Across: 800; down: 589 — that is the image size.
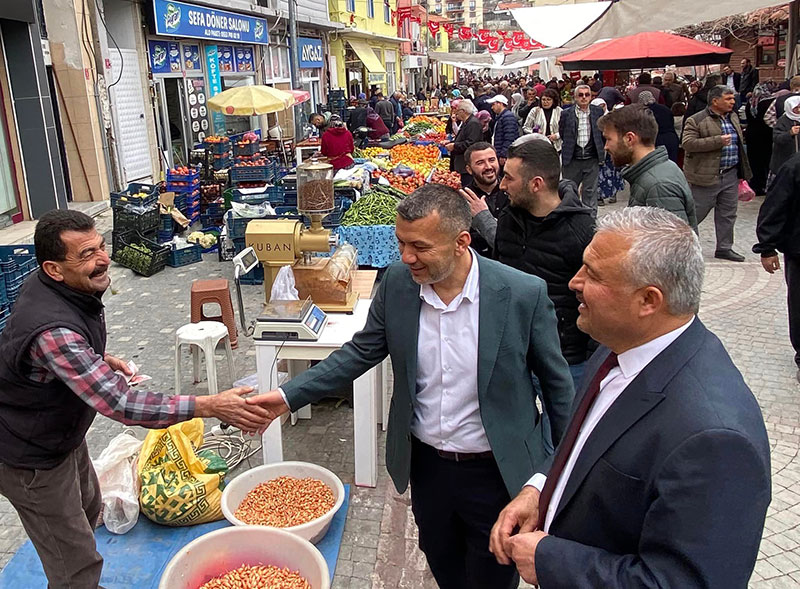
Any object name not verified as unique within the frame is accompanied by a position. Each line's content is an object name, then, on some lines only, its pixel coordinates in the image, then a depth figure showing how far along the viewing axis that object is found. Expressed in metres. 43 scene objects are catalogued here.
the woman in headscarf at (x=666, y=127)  10.95
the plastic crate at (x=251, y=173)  10.63
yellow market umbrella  12.45
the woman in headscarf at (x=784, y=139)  9.14
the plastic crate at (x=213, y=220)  11.38
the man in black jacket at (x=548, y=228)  3.62
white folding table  4.05
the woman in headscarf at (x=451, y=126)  12.02
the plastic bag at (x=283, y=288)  4.27
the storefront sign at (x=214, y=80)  16.94
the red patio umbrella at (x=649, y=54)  10.96
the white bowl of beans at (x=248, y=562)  2.89
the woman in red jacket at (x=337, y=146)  11.16
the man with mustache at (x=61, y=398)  2.52
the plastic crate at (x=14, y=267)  6.20
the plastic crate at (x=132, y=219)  9.23
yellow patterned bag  3.81
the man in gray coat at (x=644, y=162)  4.39
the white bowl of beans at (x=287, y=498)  3.64
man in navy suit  1.38
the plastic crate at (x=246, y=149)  11.46
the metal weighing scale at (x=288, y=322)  3.99
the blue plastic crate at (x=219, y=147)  12.02
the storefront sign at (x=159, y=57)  14.15
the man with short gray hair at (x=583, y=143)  10.02
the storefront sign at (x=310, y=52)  25.41
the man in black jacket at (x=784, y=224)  5.02
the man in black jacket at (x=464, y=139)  9.99
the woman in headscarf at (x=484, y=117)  12.43
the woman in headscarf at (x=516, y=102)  19.30
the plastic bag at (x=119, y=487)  3.81
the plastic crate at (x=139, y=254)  9.12
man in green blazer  2.58
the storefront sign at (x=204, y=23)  14.08
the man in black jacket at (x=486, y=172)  5.19
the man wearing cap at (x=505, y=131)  11.02
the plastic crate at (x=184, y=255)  9.59
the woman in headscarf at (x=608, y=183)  12.16
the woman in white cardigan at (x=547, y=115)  11.81
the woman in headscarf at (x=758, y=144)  12.09
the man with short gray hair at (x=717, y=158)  8.00
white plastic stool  5.26
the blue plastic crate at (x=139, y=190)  9.45
